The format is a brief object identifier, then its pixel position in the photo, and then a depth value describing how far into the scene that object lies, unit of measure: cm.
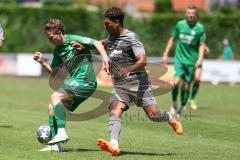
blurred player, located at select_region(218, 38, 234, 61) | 3831
